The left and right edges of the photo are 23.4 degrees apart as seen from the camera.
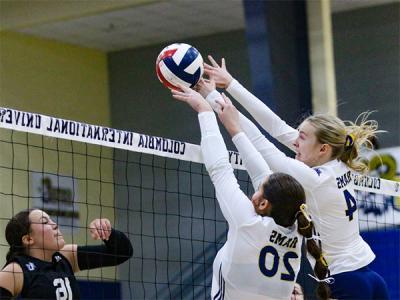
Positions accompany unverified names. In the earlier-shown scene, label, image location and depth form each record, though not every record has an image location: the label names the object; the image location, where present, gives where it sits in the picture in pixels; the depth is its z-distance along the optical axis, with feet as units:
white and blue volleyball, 18.07
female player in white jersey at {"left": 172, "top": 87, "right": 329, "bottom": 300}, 14.48
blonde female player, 17.08
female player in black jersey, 17.33
